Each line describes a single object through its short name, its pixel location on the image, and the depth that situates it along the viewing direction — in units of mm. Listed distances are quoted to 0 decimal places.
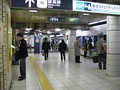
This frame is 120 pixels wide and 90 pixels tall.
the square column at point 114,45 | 6531
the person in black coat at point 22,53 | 6030
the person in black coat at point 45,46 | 12242
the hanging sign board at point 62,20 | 7832
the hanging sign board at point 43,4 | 4180
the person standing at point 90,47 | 13059
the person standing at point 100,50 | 8090
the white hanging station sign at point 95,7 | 4758
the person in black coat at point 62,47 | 12022
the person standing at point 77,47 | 10477
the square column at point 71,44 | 12441
